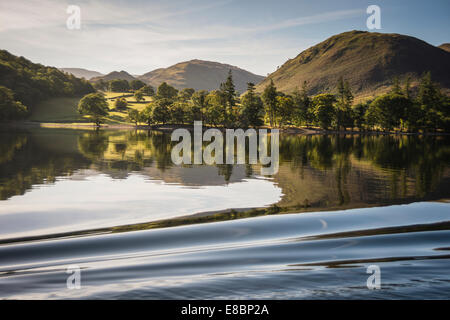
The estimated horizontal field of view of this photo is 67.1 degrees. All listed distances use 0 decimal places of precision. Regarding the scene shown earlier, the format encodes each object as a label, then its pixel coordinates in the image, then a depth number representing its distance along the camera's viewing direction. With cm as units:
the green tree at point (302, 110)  15150
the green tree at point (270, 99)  14712
